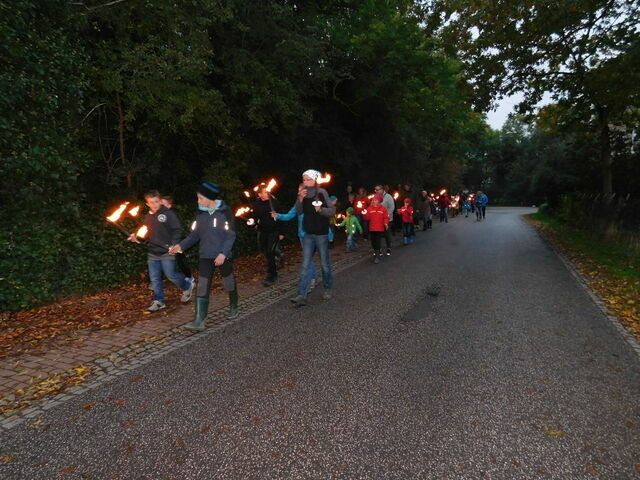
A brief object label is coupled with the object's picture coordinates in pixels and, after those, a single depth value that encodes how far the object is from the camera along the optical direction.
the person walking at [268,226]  8.15
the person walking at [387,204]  11.45
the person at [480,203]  27.55
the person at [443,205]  25.64
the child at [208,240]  5.50
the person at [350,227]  12.63
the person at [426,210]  17.72
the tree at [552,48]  10.70
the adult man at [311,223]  6.50
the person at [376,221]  10.79
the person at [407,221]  14.18
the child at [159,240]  6.29
